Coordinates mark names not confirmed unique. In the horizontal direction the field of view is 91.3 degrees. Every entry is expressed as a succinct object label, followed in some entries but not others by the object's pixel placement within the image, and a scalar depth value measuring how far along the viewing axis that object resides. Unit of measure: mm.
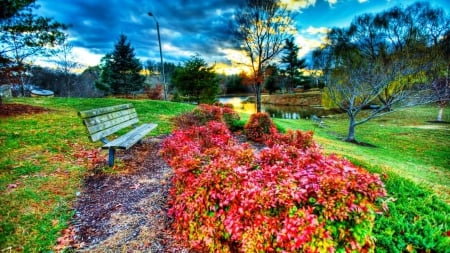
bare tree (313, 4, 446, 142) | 12780
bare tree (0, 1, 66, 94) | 8297
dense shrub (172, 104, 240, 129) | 8659
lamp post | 18162
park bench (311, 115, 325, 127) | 18991
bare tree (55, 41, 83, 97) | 27412
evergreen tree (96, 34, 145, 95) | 27078
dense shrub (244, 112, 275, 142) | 7619
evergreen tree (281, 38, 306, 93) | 46781
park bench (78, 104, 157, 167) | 4245
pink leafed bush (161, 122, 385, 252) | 1878
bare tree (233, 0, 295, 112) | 19012
